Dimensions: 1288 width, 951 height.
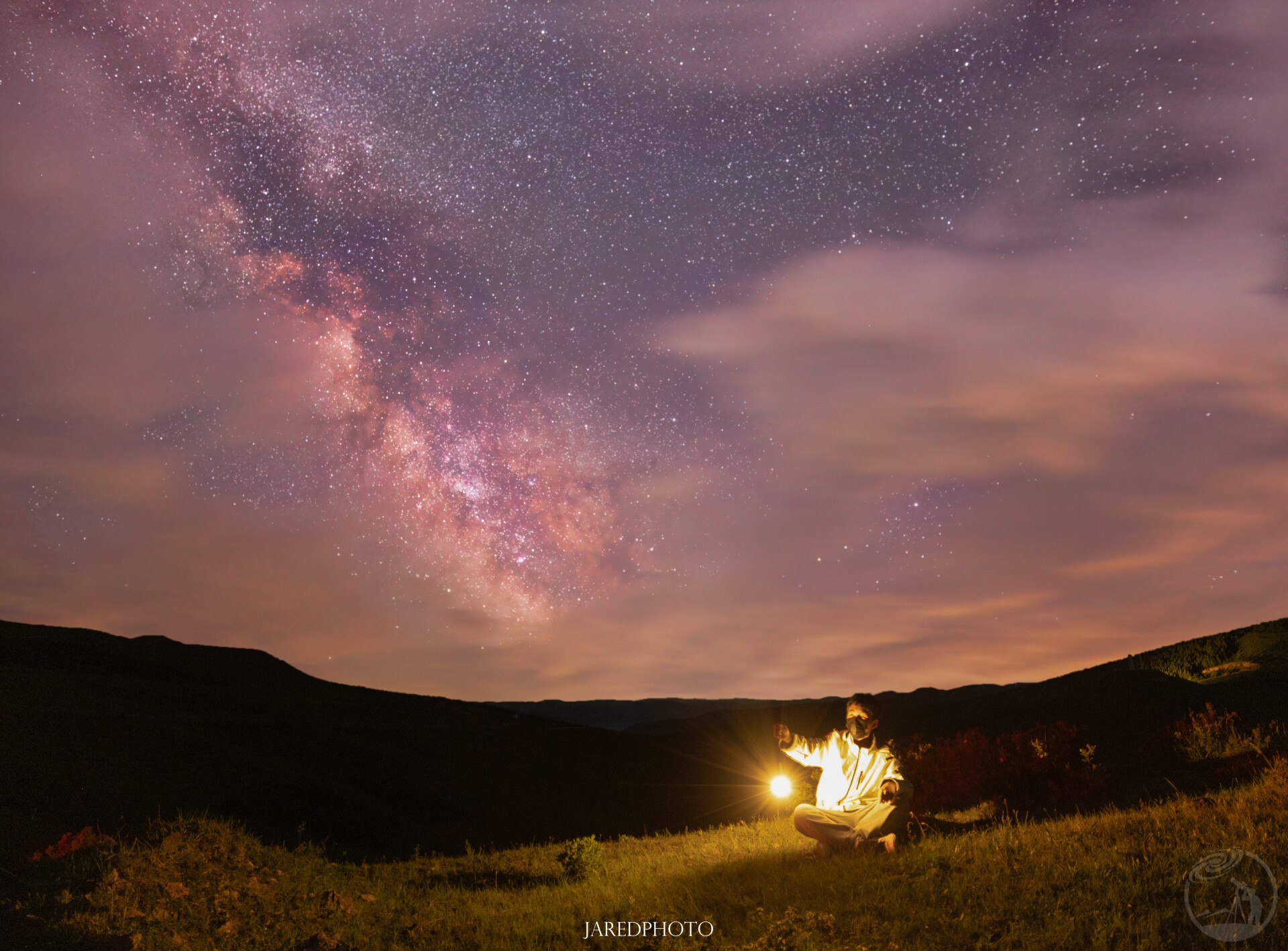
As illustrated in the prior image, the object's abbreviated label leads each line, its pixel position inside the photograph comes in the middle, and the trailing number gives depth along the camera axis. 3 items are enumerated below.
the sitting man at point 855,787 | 8.81
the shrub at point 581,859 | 11.01
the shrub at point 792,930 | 6.30
